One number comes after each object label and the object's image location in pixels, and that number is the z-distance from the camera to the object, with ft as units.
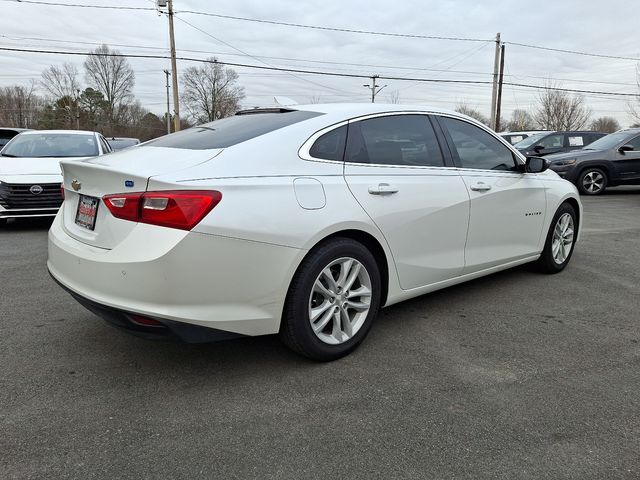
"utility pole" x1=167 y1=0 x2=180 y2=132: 86.79
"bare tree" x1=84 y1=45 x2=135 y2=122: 211.00
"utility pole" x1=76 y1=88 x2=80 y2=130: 187.28
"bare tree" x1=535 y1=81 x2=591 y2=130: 185.47
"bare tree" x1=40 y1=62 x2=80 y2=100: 208.23
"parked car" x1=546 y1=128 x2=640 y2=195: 40.24
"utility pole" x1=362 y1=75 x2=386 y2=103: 141.83
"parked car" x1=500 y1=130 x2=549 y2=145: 56.86
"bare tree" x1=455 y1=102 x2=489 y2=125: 197.36
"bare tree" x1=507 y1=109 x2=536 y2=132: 213.05
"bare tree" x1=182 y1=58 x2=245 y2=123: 198.29
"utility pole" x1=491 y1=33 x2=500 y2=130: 99.09
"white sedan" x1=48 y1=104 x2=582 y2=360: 7.87
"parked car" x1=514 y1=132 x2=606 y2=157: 48.52
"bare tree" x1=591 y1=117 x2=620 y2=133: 229.02
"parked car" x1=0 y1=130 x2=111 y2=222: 22.72
